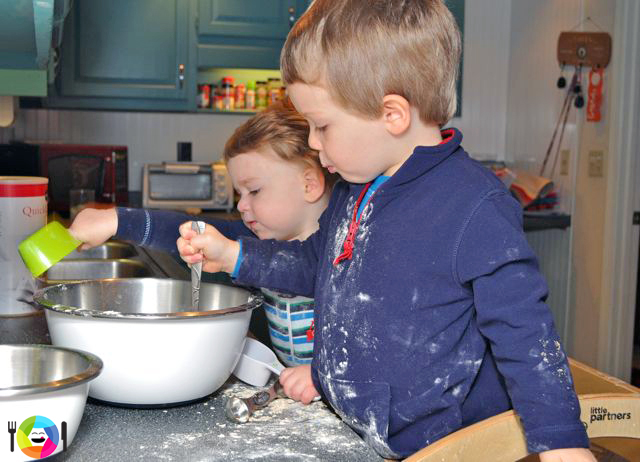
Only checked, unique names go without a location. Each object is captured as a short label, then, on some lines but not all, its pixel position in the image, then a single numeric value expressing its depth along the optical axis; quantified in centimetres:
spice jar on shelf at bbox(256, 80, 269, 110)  414
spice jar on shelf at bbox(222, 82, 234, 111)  413
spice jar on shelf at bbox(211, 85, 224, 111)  414
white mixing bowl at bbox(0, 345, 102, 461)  67
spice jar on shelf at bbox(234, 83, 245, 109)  416
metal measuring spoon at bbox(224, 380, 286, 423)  87
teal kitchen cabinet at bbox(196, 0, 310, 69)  389
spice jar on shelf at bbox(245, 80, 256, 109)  414
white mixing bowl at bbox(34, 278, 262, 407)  84
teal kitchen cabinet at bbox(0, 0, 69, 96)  136
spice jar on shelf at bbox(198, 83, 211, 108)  412
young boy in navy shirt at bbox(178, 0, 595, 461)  89
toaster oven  380
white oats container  128
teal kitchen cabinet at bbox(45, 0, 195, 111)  374
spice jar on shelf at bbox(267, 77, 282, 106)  412
